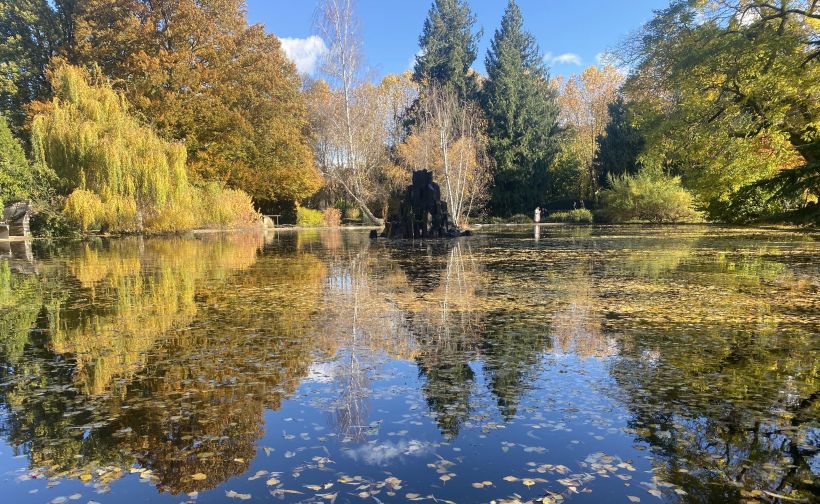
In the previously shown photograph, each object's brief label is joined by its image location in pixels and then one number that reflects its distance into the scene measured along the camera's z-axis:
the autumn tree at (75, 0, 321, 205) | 28.64
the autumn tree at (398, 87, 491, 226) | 32.34
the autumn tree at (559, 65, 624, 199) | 47.41
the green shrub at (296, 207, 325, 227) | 40.88
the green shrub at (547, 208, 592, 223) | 40.06
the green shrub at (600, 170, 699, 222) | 34.78
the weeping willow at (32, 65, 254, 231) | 22.89
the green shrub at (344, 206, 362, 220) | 45.06
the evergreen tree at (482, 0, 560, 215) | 43.28
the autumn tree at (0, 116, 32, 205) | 24.09
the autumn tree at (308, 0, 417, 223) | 29.72
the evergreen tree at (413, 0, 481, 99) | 45.72
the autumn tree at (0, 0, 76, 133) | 32.00
